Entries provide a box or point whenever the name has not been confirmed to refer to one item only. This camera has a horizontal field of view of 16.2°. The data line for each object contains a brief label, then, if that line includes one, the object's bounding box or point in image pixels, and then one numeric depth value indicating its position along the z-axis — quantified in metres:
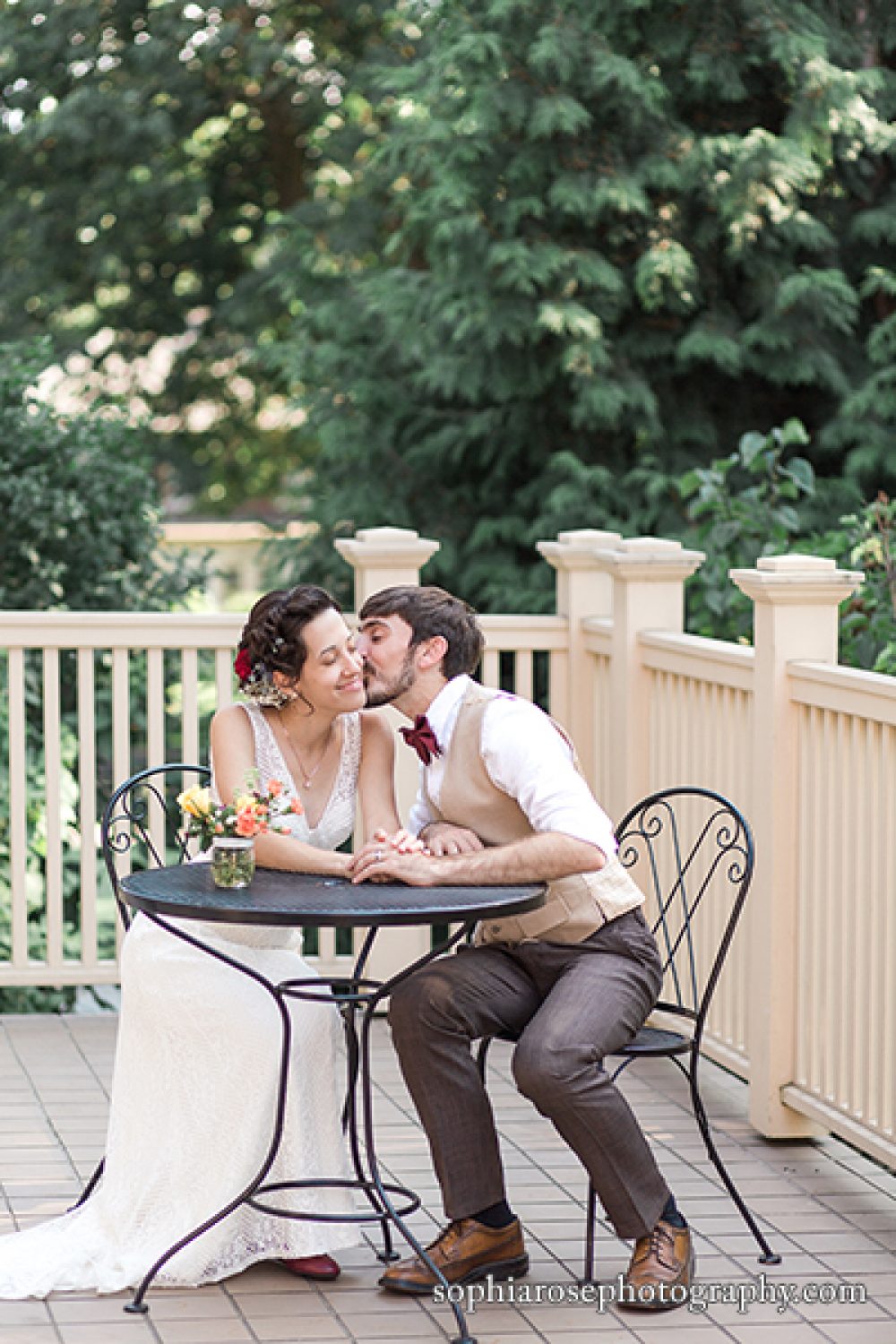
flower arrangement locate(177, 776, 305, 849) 5.82
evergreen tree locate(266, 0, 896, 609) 12.76
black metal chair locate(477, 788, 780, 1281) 7.95
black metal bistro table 5.39
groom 5.62
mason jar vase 5.79
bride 5.91
